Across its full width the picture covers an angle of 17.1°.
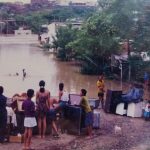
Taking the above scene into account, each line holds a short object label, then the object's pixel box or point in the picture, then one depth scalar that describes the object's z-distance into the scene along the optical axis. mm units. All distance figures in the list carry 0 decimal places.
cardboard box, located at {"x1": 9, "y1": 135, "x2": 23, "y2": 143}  11391
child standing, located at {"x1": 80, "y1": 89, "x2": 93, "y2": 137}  11953
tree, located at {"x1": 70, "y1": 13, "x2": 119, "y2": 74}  30739
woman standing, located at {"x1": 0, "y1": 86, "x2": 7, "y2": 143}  11133
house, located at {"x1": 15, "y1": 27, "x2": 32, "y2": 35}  79288
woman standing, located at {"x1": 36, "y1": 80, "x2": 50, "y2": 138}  11521
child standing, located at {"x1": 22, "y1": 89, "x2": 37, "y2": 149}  10773
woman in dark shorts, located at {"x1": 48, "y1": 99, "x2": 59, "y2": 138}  11906
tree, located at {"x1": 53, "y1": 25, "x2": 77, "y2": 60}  44303
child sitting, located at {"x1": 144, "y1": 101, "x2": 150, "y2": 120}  14359
